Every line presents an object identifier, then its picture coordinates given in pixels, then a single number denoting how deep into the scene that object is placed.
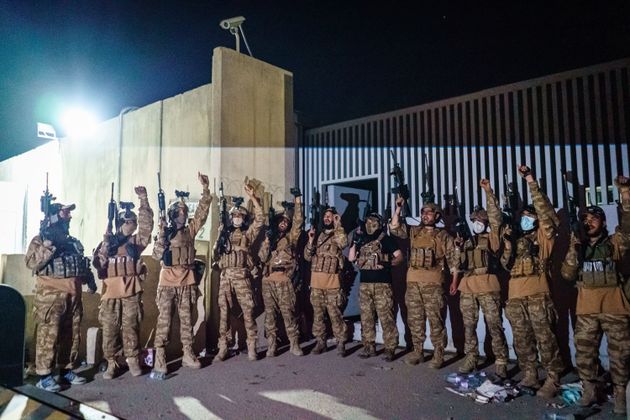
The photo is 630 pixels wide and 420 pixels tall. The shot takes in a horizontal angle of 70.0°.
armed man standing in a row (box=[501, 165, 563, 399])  5.21
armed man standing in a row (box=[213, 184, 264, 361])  6.83
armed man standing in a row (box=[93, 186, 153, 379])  5.98
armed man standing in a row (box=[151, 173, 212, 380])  6.25
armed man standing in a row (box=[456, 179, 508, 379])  5.73
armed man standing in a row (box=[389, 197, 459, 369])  6.26
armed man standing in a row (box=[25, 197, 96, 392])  5.68
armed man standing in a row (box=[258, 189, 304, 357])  7.10
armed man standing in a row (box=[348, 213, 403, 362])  6.65
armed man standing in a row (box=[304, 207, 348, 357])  7.01
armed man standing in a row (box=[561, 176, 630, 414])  4.55
